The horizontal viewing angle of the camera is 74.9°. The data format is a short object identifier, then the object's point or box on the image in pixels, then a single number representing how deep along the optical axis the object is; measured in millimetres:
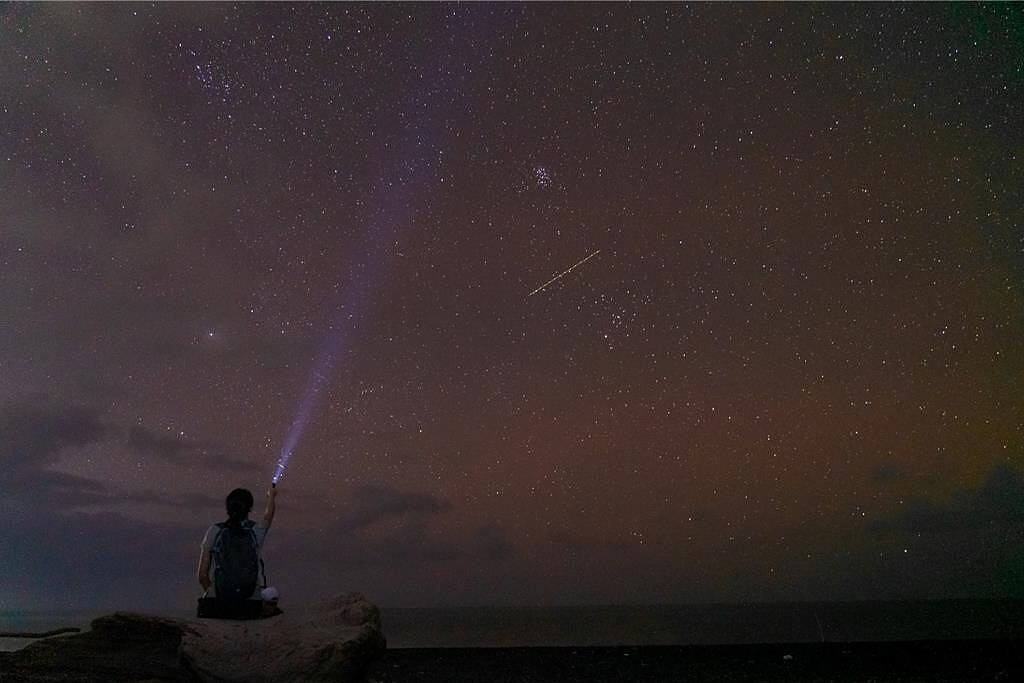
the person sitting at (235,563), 8766
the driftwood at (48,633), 7934
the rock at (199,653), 8023
